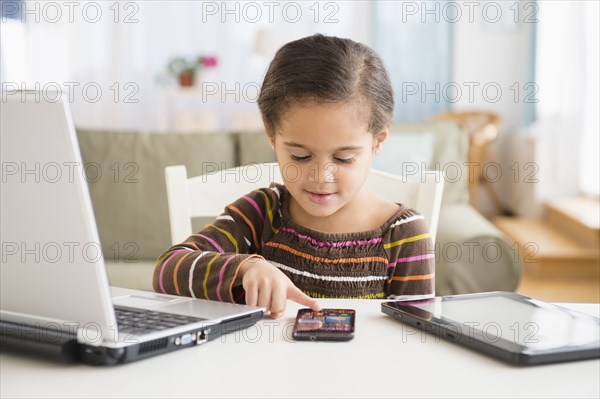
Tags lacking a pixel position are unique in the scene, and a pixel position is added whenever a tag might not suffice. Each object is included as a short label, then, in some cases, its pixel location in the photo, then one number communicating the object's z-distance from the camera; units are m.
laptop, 0.64
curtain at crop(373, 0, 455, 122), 5.84
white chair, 1.40
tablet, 0.73
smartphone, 0.81
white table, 0.65
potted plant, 5.62
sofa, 2.65
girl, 1.11
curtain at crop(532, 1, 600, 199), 4.61
